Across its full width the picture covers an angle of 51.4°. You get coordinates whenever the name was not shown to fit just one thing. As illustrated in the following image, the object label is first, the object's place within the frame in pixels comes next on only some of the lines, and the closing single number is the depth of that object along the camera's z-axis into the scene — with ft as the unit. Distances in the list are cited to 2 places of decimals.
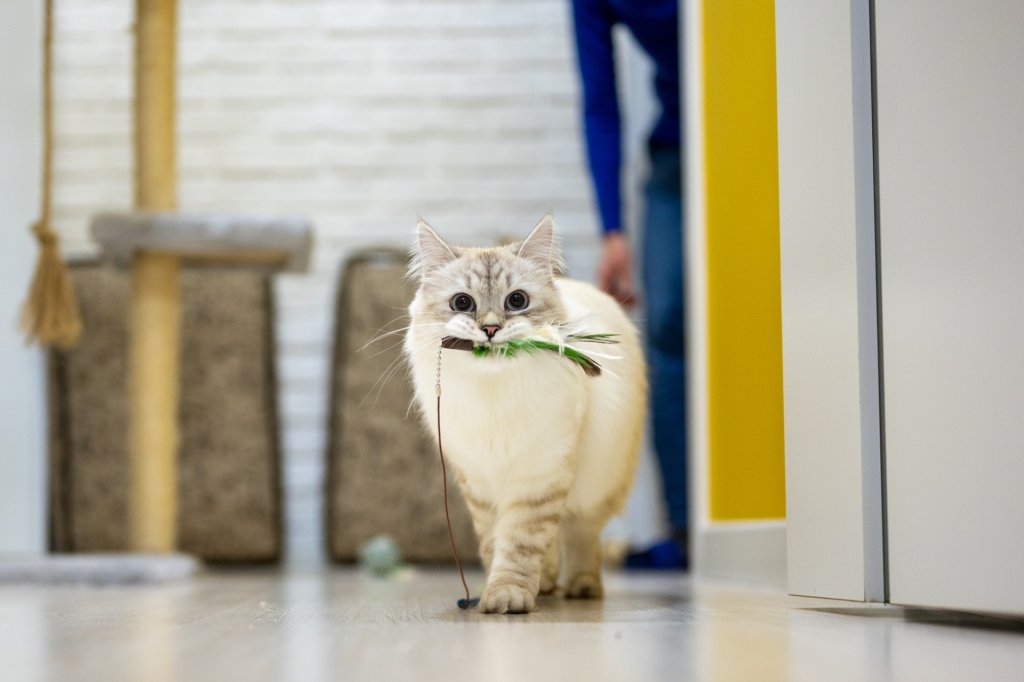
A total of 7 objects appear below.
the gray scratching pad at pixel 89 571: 7.18
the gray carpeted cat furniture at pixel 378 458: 10.02
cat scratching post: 8.11
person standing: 9.23
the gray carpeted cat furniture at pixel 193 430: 10.11
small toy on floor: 8.34
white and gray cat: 4.58
